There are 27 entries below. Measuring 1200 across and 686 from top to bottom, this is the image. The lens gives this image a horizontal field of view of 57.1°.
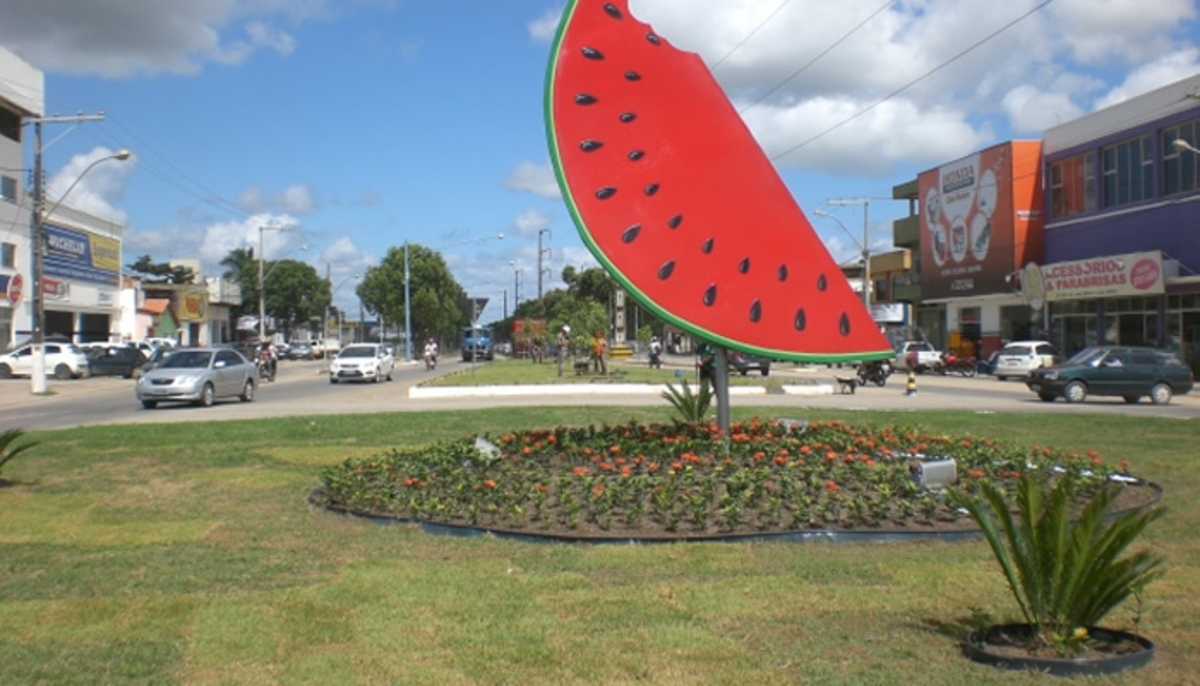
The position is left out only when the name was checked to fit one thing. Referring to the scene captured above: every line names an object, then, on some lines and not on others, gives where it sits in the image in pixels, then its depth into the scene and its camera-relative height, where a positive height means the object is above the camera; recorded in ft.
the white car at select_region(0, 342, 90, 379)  149.69 -0.99
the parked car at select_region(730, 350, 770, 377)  146.61 -2.24
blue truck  270.26 +1.31
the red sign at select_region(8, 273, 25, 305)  166.40 +10.25
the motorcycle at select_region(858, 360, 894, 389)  128.57 -3.07
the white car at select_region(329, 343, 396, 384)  140.15 -1.49
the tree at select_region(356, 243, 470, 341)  298.76 +17.31
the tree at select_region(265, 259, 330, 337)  367.00 +20.24
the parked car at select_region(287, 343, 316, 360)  297.74 +0.20
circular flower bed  26.84 -3.62
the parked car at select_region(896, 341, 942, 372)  173.27 -1.32
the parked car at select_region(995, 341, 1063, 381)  147.84 -1.54
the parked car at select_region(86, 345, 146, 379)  159.33 -1.08
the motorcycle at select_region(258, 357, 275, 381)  147.57 -2.28
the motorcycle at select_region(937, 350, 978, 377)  166.28 -2.70
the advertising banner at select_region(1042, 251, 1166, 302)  137.18 +9.14
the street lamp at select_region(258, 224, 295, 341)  205.65 +8.09
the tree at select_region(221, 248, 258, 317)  349.00 +25.20
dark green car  91.61 -2.69
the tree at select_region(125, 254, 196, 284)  333.27 +25.66
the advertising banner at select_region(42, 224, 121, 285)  187.62 +17.99
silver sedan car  89.07 -2.10
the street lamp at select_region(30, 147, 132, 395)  110.63 +5.74
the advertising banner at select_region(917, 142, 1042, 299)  171.73 +21.35
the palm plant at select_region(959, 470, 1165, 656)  16.52 -3.36
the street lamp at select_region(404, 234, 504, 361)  255.70 +4.94
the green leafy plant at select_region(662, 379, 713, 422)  43.14 -2.15
